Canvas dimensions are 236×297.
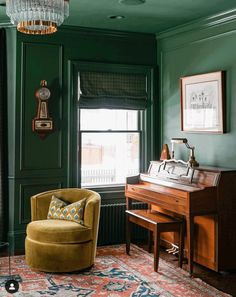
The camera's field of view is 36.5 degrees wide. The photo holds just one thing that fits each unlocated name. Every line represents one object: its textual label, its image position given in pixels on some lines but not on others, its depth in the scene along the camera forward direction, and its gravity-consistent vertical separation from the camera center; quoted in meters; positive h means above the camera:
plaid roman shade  4.43 +0.67
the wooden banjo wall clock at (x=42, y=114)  4.18 +0.34
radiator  4.46 -1.02
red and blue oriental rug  3.11 -1.29
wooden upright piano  3.44 -0.65
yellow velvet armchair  3.50 -0.99
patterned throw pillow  3.72 -0.71
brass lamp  3.80 -0.09
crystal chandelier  2.30 +0.86
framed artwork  3.80 +0.45
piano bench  3.56 -0.83
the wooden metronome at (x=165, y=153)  4.31 -0.12
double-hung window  4.46 +0.26
